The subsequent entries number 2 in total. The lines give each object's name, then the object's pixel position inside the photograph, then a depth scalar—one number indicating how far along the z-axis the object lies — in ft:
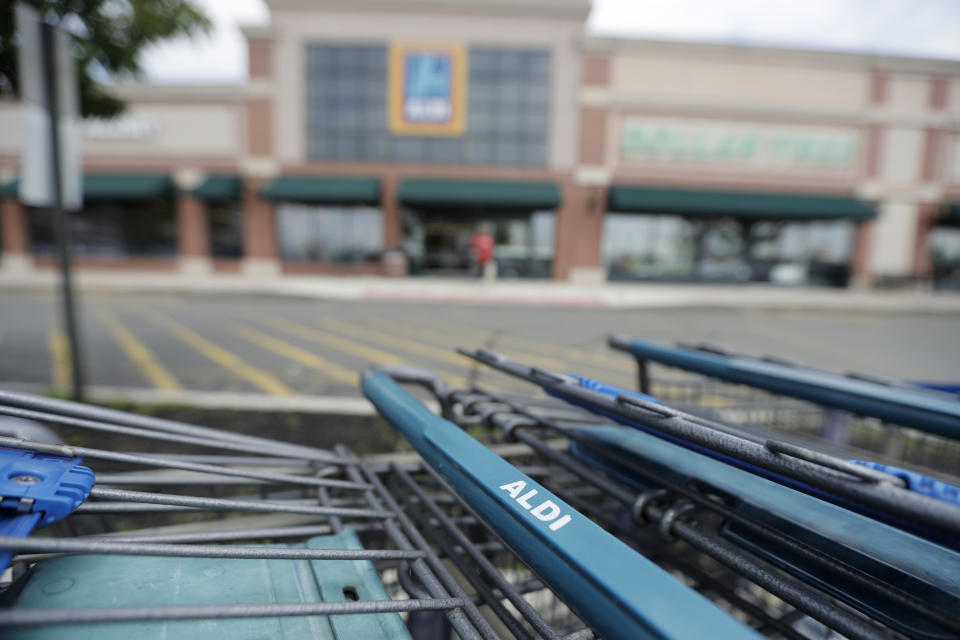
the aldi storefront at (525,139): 60.85
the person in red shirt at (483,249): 56.08
